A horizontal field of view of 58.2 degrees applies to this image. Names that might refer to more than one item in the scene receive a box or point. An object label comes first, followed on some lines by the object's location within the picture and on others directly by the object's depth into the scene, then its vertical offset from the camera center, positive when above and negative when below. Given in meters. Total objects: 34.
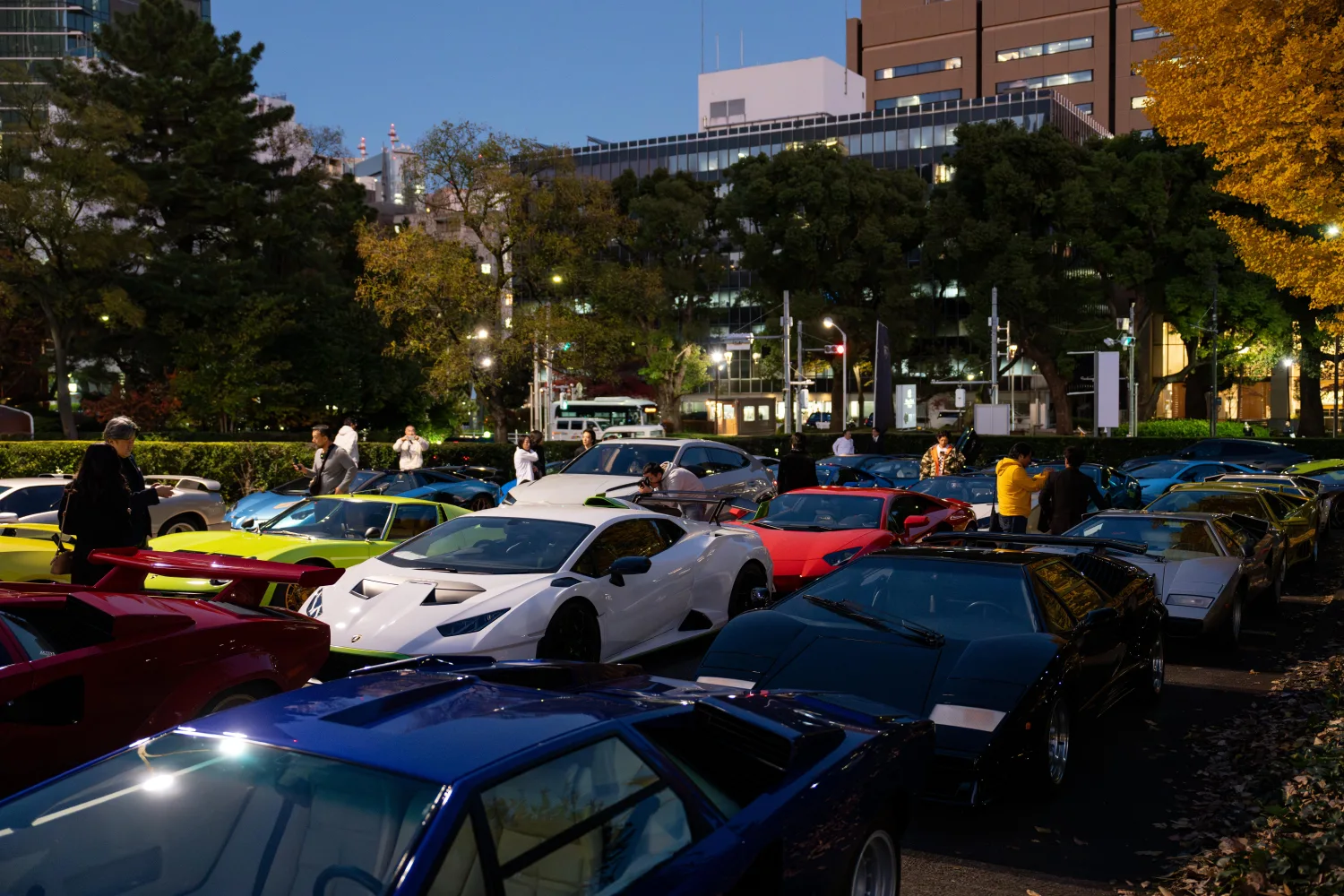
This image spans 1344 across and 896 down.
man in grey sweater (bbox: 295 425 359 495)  15.09 -0.70
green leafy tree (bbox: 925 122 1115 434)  56.91 +8.23
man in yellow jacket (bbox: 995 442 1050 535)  13.68 -0.99
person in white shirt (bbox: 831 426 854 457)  29.11 -0.93
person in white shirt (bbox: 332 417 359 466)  16.62 -0.37
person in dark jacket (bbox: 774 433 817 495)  17.55 -0.93
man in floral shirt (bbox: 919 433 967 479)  19.36 -0.87
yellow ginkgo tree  13.16 +3.46
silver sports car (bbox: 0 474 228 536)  15.45 -1.26
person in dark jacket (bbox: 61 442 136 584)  8.73 -0.66
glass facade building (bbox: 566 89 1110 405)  86.44 +20.34
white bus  70.56 -0.08
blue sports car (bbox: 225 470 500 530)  19.48 -1.38
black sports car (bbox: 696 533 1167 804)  5.94 -1.33
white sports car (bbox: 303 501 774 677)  8.03 -1.30
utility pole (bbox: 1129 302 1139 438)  50.25 -0.03
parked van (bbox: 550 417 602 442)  69.62 -0.95
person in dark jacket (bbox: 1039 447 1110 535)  13.82 -1.06
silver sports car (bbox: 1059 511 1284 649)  10.34 -1.46
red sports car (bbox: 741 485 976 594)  12.77 -1.34
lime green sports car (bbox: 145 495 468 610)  10.94 -1.18
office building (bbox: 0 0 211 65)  103.69 +33.79
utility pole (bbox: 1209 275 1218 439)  49.49 -0.56
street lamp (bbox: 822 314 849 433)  58.00 +1.51
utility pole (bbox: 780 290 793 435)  50.45 +0.88
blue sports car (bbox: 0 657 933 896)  2.65 -0.94
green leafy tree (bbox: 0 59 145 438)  39.94 +6.60
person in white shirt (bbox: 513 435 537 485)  21.19 -0.90
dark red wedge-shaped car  5.01 -1.15
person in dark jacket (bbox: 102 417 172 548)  8.98 -0.45
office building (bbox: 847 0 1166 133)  101.31 +31.21
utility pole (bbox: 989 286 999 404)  52.81 +2.43
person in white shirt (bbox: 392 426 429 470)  23.14 -0.77
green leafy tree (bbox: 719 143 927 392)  60.88 +8.93
